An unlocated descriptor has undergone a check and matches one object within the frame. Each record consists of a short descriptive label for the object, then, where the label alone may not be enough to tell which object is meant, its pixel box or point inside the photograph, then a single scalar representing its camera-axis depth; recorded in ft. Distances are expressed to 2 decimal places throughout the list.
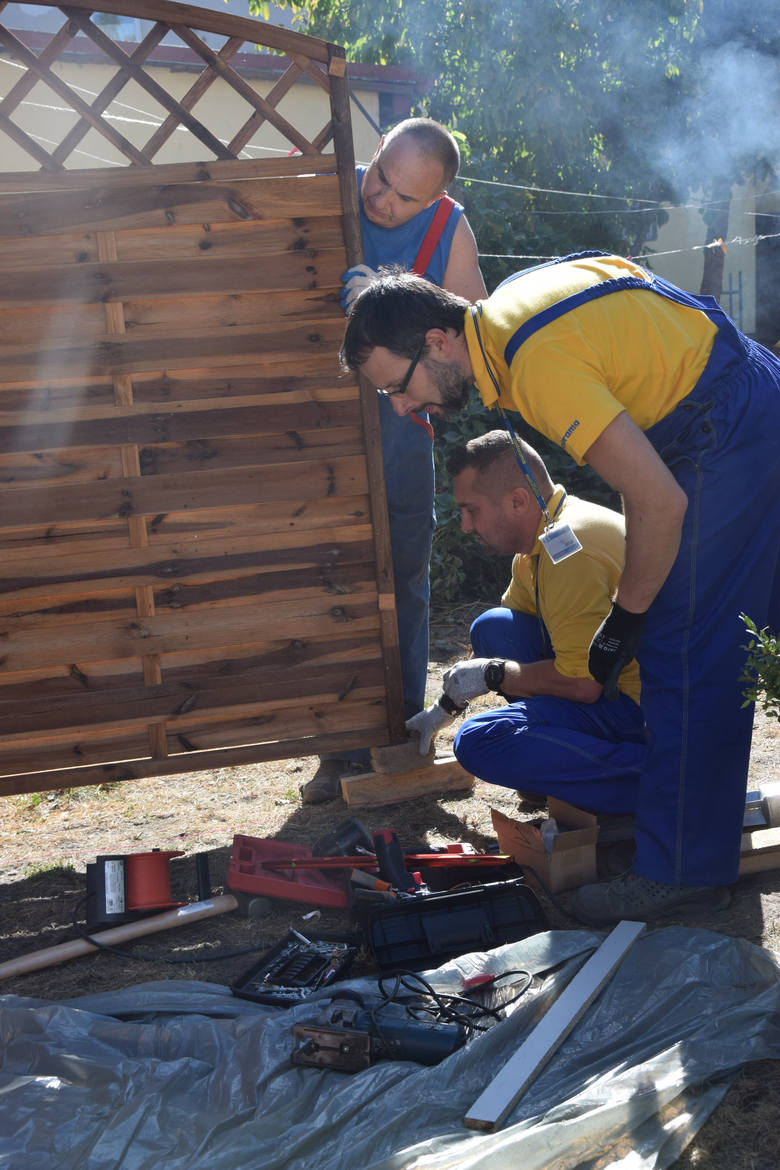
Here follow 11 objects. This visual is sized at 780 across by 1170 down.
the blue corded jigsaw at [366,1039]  6.76
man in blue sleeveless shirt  10.84
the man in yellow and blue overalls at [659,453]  6.86
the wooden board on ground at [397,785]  12.46
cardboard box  9.48
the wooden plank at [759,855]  9.37
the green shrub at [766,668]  6.70
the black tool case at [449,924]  8.39
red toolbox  9.71
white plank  6.13
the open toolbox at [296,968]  7.93
